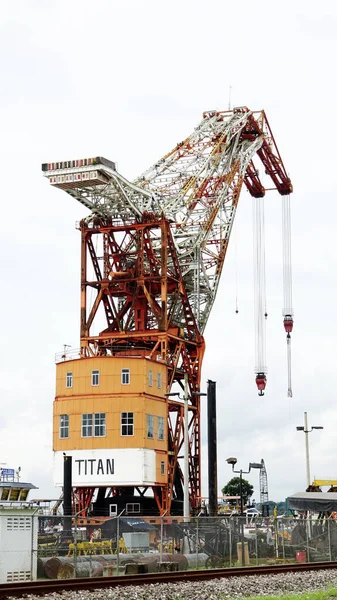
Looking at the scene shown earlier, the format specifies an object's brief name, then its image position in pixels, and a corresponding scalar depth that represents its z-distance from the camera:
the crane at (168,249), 82.31
